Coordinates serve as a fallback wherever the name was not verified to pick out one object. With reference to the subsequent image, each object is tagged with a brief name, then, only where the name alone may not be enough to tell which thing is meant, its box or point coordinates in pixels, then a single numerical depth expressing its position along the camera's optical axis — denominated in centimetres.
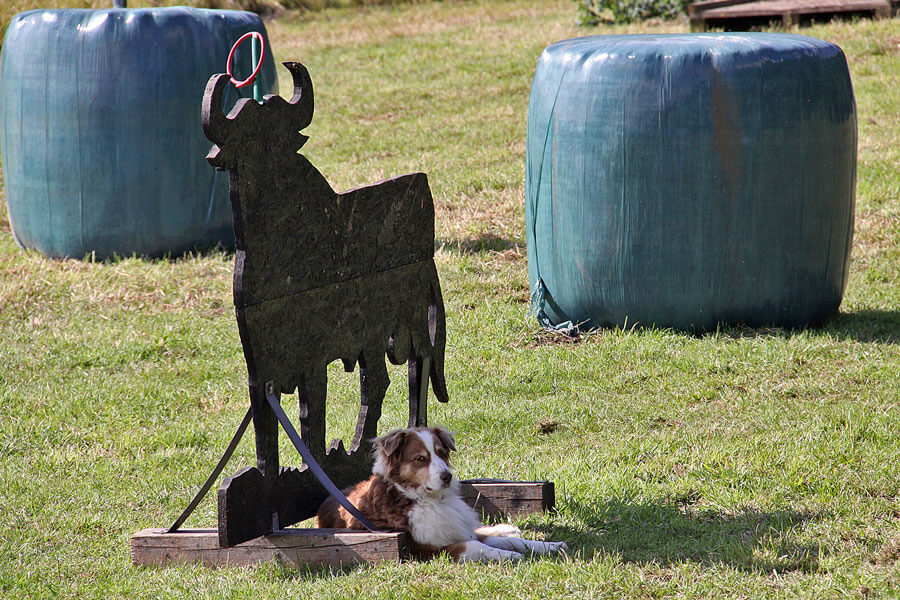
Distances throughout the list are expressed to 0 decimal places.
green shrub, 2897
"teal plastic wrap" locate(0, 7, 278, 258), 1580
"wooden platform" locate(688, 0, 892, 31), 2684
